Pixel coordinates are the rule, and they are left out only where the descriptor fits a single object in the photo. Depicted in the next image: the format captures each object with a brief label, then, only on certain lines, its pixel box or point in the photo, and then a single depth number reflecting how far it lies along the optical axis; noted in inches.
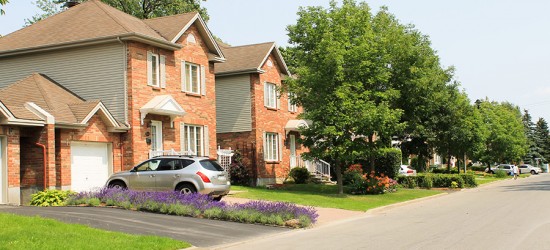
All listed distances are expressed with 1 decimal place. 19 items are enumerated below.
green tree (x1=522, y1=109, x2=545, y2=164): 4001.0
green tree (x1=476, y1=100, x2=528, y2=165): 2721.5
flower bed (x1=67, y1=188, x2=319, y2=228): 658.2
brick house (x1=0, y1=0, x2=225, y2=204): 804.6
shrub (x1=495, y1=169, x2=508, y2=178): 2593.5
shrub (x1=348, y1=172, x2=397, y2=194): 1183.6
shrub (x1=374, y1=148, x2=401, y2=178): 1475.1
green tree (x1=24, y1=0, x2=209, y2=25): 1791.3
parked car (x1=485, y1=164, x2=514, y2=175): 2856.5
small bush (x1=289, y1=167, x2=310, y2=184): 1387.8
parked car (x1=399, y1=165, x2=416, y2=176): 1843.1
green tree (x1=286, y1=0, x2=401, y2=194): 1077.1
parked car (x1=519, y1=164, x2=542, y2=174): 3307.1
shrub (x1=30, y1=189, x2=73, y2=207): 740.0
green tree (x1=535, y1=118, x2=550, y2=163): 4124.0
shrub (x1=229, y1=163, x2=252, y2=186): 1264.8
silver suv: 770.2
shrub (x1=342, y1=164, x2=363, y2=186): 1196.0
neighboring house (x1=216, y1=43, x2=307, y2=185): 1288.1
